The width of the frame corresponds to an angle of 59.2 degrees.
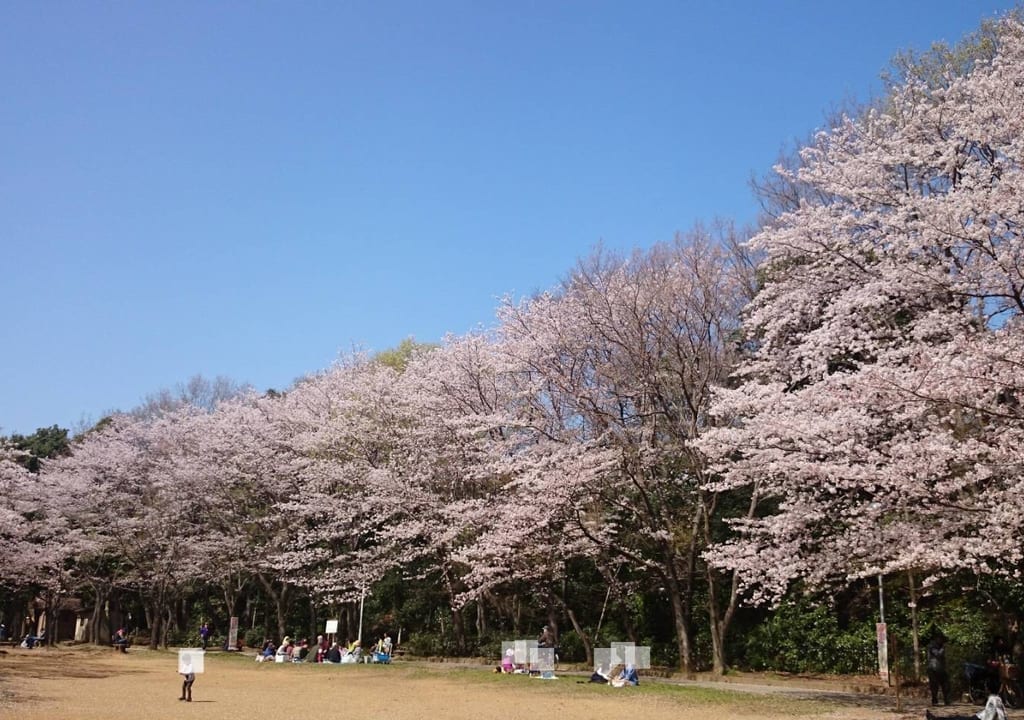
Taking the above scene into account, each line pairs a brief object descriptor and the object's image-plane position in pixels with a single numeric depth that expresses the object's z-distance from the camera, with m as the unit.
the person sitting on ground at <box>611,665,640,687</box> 18.84
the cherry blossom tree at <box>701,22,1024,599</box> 11.87
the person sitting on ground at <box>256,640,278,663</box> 29.51
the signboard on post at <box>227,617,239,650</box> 33.53
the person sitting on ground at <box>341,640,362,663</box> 27.95
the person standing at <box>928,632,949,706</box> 14.88
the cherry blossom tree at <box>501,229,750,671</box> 21.52
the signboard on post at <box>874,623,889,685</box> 16.44
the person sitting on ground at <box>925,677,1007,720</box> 10.48
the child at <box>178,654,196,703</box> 16.39
